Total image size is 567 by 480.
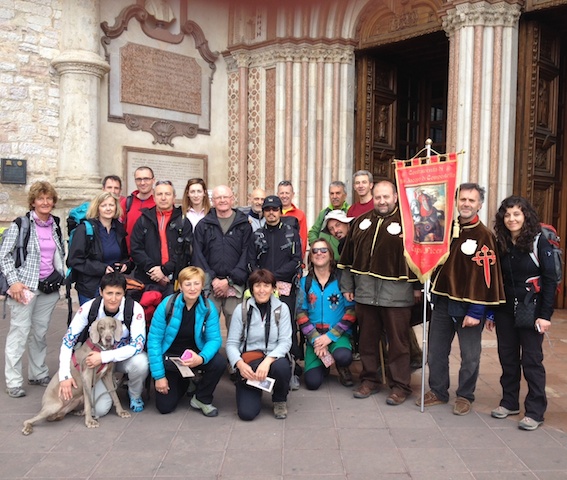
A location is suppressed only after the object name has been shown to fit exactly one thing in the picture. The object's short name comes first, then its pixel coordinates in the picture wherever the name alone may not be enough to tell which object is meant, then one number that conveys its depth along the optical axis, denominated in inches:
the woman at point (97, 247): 187.6
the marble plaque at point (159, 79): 404.8
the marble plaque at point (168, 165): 409.4
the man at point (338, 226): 214.1
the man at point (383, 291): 183.6
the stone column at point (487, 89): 320.2
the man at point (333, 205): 230.7
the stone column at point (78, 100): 370.0
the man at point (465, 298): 163.8
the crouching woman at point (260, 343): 170.4
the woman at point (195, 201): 205.5
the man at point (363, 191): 220.8
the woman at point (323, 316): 200.4
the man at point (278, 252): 200.7
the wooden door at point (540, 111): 329.4
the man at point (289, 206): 243.3
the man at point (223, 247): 197.9
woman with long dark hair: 158.2
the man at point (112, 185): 217.3
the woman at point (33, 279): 187.5
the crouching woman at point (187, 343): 171.2
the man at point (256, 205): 232.9
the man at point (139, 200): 207.2
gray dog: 161.6
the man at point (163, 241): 196.1
